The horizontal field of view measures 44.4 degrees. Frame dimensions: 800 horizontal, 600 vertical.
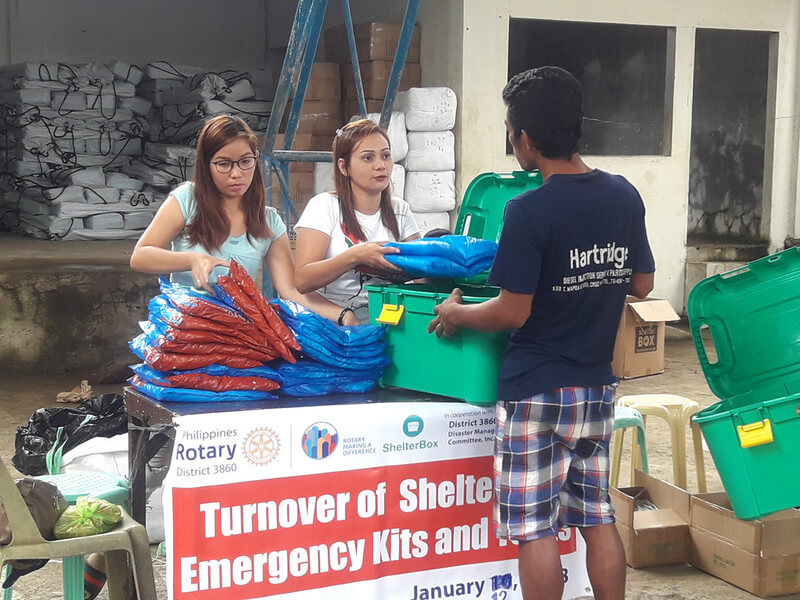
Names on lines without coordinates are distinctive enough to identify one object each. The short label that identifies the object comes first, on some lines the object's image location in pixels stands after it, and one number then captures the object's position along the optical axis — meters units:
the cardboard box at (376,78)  7.10
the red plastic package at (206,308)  2.58
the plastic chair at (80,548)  2.37
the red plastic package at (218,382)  2.60
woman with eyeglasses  2.96
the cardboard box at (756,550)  3.25
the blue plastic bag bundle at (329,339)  2.72
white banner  2.46
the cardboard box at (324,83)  7.17
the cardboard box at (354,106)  7.12
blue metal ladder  5.40
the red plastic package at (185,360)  2.56
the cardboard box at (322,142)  7.22
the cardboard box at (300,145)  6.85
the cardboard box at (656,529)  3.49
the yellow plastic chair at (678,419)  3.87
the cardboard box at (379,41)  7.08
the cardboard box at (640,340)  5.37
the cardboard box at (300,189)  6.84
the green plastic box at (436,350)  2.58
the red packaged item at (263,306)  2.67
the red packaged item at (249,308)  2.64
